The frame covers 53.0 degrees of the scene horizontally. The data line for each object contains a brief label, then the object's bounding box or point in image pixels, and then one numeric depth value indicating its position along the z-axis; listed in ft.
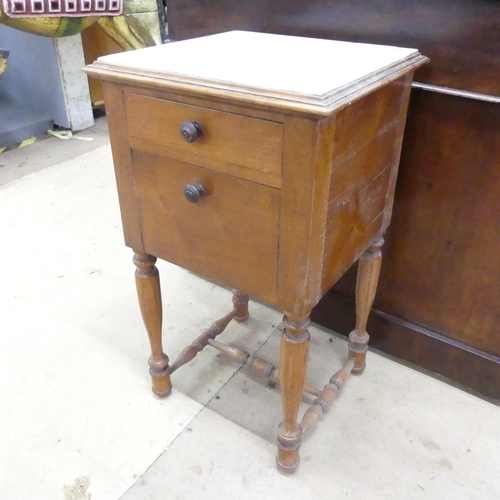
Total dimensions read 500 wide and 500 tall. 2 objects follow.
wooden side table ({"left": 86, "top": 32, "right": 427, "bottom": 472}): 2.60
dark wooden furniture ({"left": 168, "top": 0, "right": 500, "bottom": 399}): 3.47
